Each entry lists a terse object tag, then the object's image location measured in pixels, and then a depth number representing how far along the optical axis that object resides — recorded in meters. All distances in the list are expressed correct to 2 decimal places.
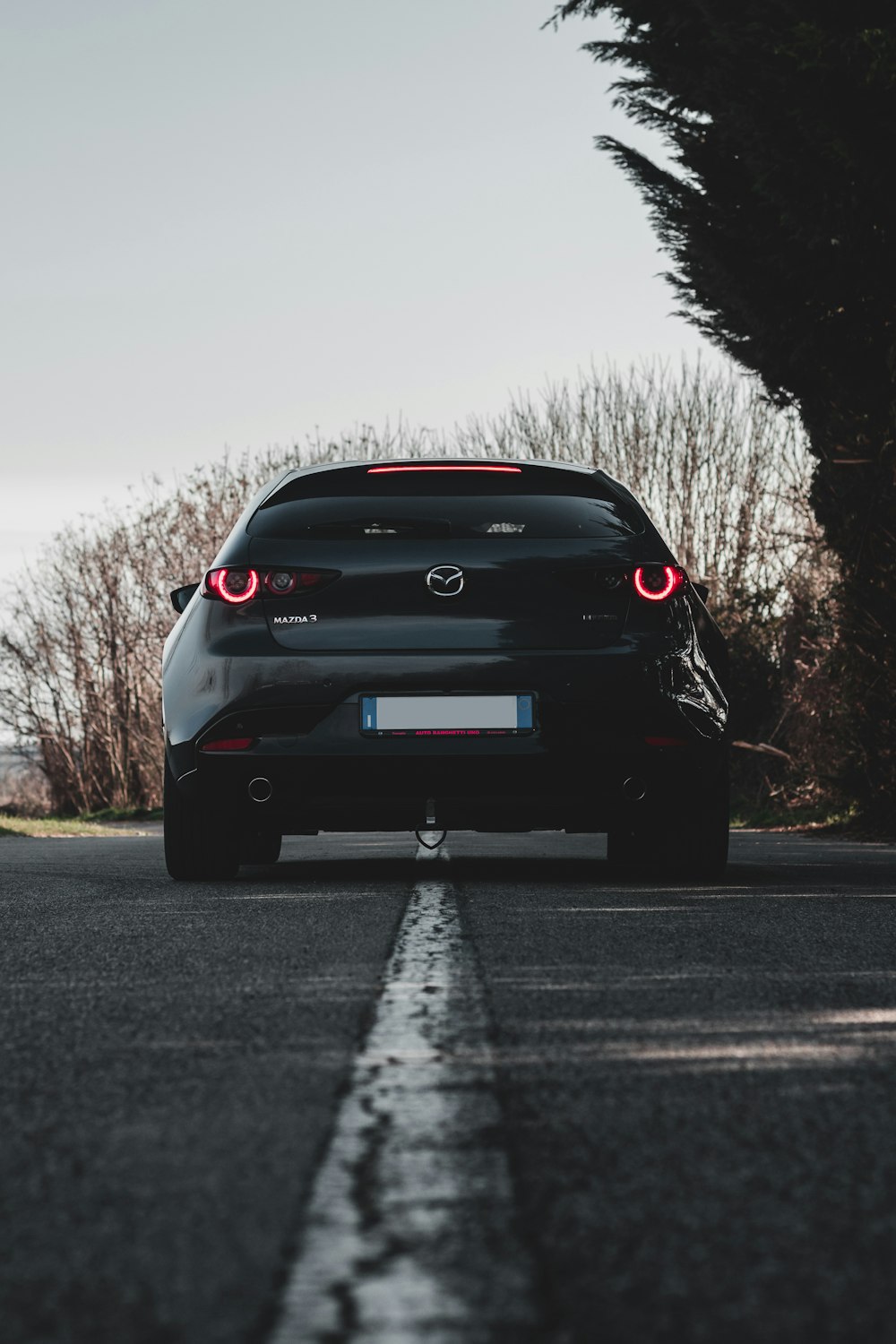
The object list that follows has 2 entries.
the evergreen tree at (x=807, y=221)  19.12
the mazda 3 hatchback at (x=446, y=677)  11.68
